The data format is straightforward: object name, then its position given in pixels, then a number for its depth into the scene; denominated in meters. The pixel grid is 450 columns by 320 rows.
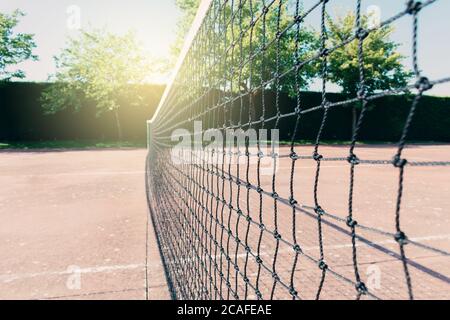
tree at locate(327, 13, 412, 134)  22.47
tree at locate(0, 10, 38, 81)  25.78
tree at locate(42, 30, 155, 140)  23.14
